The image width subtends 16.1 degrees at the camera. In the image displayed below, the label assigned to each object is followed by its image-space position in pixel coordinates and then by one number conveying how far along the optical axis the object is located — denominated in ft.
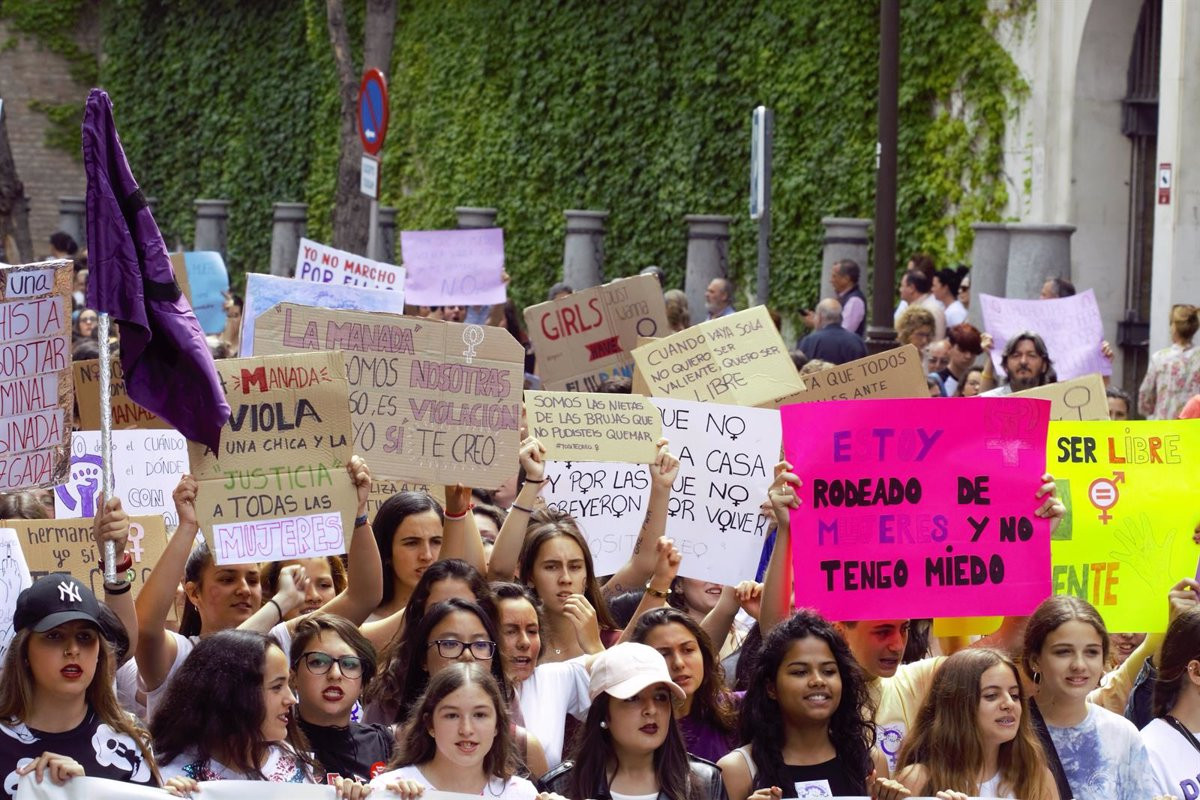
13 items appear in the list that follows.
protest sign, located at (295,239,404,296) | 76.36
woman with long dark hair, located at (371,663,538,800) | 34.40
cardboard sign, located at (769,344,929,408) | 56.58
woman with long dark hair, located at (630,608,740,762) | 38.92
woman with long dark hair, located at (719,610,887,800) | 36.25
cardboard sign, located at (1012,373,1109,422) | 53.51
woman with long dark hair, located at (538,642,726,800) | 35.46
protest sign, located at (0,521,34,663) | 37.71
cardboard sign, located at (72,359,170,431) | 58.56
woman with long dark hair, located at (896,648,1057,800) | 35.54
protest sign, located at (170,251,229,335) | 103.86
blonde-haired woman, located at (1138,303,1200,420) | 79.18
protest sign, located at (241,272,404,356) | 65.58
